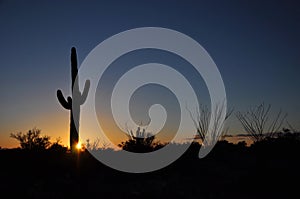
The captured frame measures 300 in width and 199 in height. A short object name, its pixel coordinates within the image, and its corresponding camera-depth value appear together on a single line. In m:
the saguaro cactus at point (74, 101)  11.09
